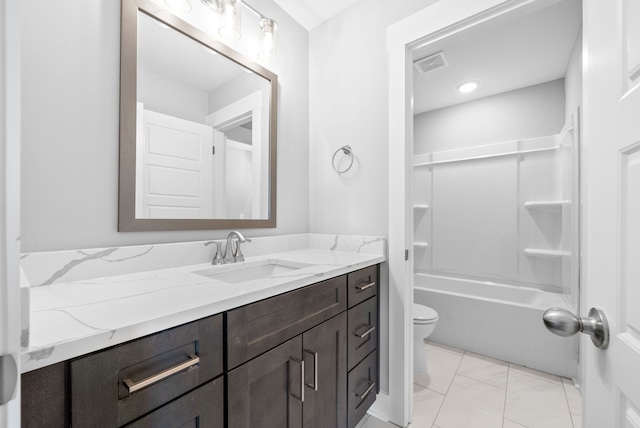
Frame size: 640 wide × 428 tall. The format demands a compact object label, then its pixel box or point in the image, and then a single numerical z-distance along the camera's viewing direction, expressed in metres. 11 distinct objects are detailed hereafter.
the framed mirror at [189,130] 1.11
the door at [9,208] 0.29
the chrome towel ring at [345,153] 1.74
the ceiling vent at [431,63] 2.01
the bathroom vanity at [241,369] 0.54
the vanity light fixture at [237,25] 1.34
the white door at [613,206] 0.48
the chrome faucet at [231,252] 1.35
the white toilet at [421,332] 1.86
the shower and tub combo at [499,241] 1.99
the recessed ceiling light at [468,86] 2.53
